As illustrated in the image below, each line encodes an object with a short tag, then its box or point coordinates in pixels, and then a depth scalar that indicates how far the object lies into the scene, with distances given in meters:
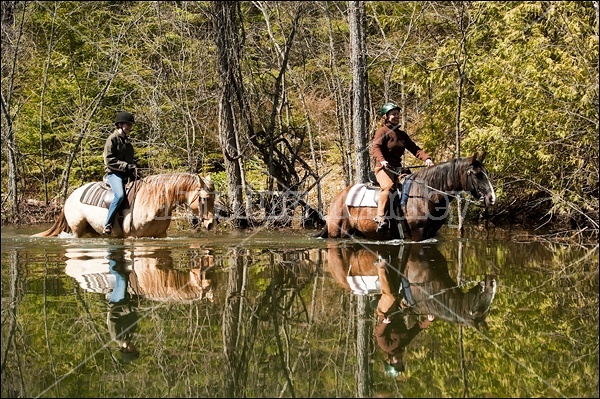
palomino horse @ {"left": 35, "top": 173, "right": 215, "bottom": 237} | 12.29
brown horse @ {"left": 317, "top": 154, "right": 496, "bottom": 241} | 11.27
